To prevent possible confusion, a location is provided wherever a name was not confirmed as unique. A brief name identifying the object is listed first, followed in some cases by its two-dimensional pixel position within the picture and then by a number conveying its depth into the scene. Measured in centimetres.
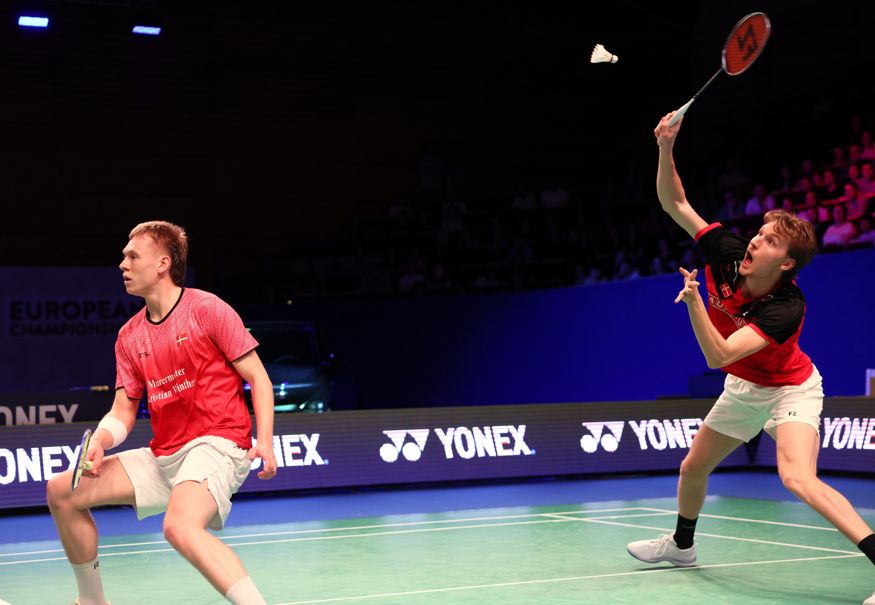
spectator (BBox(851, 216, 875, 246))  1409
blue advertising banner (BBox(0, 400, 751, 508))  998
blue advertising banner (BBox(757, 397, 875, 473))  1166
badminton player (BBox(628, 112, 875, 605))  553
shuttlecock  627
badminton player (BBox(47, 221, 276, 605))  456
